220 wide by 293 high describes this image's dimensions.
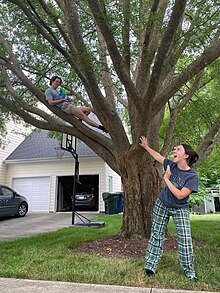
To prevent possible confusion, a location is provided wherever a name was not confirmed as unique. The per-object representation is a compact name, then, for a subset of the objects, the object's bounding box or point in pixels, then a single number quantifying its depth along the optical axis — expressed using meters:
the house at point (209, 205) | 15.43
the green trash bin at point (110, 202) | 11.46
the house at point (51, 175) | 12.86
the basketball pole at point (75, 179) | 7.86
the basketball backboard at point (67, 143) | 7.96
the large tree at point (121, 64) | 3.64
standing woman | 2.79
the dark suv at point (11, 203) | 9.68
